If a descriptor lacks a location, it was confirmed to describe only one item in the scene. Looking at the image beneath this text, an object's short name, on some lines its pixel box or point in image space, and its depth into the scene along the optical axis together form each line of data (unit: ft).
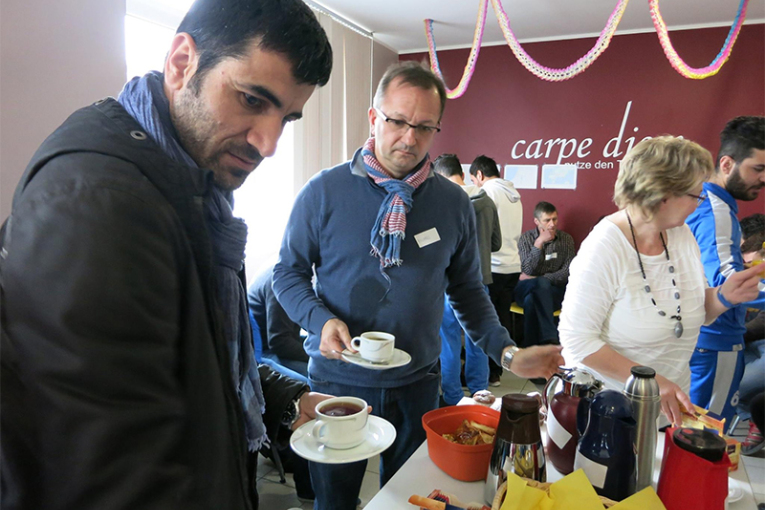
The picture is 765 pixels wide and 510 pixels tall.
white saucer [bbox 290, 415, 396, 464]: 3.17
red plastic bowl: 3.57
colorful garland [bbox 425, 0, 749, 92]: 12.55
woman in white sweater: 4.96
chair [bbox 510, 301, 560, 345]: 14.78
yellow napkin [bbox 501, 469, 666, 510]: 2.88
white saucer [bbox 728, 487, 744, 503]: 3.62
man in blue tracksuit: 6.85
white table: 3.41
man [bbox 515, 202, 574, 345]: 14.26
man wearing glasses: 4.97
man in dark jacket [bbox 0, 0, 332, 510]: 1.62
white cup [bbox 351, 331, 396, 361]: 4.36
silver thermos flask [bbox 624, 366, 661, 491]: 3.45
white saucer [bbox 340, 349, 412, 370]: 4.24
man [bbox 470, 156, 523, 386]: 13.88
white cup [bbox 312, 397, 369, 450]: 3.33
